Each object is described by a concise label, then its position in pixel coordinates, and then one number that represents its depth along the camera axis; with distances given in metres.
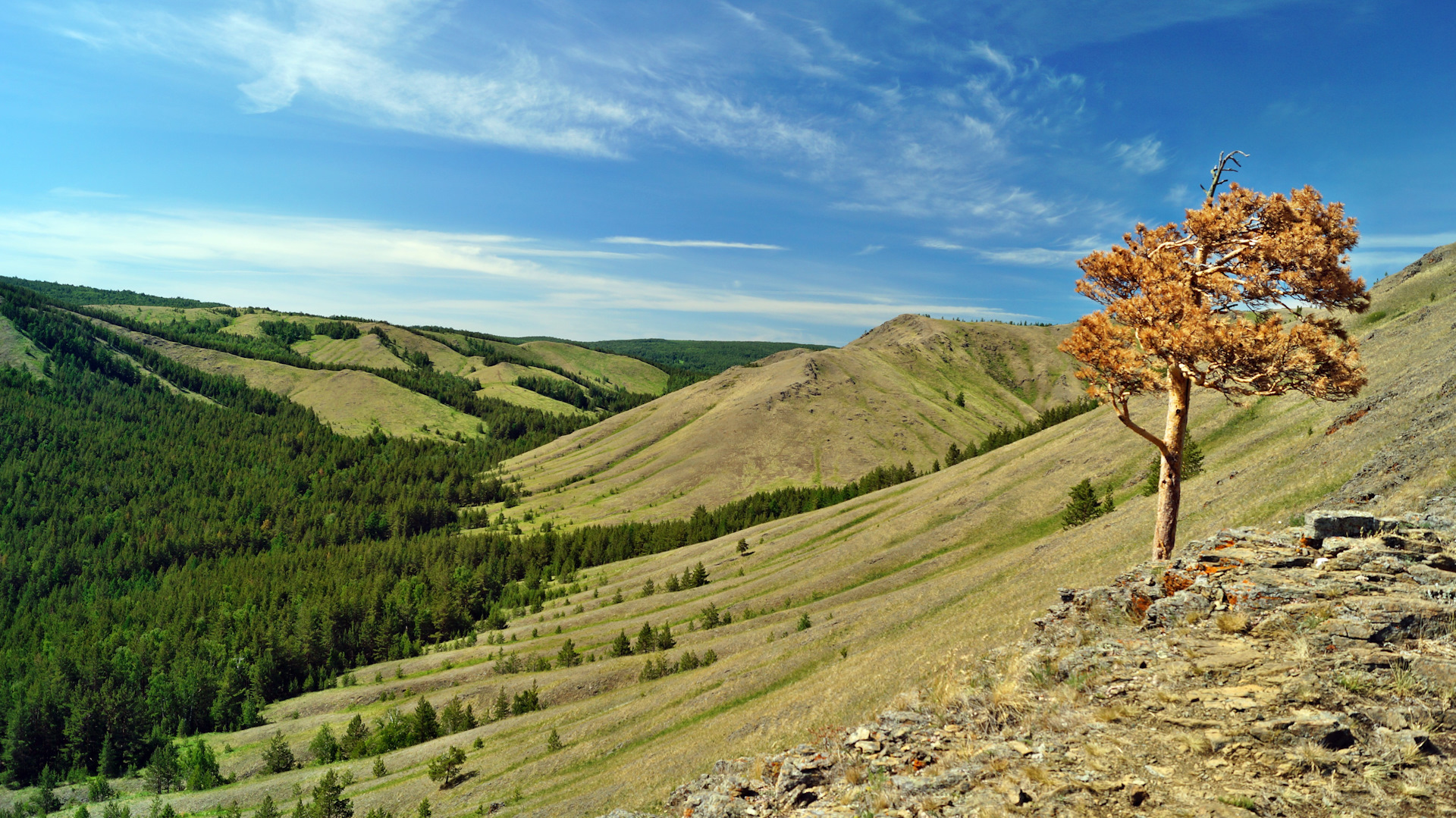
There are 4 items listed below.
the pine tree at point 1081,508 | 56.66
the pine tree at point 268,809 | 61.81
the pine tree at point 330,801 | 55.03
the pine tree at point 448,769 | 55.53
